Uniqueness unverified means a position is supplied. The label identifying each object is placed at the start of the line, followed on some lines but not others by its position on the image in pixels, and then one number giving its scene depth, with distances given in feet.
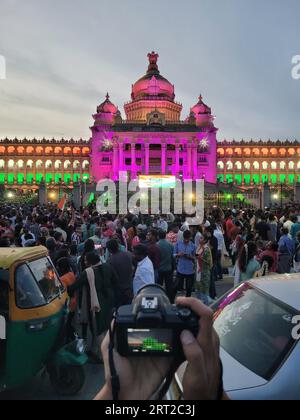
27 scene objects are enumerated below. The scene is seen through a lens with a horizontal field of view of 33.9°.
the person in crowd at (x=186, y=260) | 36.94
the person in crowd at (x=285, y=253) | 39.78
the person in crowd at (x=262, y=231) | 42.87
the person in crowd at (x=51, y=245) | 33.81
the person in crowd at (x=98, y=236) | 40.30
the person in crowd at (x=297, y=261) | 38.06
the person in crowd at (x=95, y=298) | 24.61
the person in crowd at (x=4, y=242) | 34.81
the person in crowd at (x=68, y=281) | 25.32
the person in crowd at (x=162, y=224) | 56.80
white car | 11.23
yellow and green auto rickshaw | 18.22
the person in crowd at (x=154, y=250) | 36.99
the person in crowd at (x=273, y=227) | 54.04
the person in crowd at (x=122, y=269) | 29.27
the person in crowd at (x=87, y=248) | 31.13
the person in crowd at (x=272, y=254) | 30.96
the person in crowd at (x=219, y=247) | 48.11
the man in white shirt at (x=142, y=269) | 29.04
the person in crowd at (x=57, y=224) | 49.16
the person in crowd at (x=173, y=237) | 45.09
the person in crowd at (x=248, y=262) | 29.01
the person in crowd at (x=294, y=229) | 48.82
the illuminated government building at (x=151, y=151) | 282.56
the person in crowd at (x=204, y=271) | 35.47
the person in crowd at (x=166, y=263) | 38.27
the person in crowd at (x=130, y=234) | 49.11
